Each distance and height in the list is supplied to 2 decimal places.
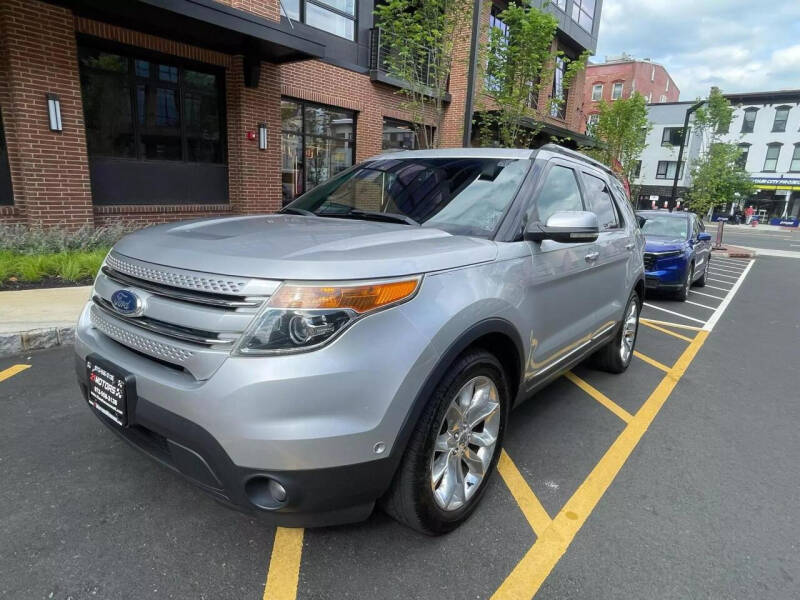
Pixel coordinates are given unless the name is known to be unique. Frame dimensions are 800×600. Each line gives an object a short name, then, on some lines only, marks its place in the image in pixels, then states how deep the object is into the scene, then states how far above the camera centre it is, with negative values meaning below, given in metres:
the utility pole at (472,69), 7.88 +1.70
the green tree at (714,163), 21.72 +0.97
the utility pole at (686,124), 19.48 +2.26
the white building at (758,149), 46.91 +3.55
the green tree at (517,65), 8.78 +2.03
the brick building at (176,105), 7.33 +1.00
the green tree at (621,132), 17.05 +1.68
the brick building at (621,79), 50.94 +10.39
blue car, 8.82 -1.17
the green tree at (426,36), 8.46 +2.27
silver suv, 1.75 -0.69
